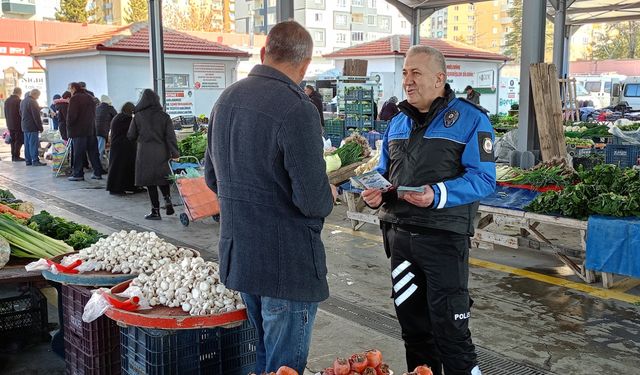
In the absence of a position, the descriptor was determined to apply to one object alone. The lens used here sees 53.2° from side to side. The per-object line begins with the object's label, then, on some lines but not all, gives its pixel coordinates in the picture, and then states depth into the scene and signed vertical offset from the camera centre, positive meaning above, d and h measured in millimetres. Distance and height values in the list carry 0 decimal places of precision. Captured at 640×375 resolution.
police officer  3150 -510
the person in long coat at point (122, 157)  10961 -1122
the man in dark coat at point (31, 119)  14984 -609
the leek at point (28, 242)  4316 -1026
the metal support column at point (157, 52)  12828 +825
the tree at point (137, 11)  50688 +6534
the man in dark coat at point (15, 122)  15797 -725
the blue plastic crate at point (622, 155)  11000 -1077
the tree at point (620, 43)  60216 +4815
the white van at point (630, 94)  29578 -60
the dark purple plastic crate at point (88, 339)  3551 -1384
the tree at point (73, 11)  50125 +6405
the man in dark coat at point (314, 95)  14123 -51
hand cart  8570 -1414
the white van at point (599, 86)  36719 +393
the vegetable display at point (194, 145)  10898 -916
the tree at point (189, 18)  51431 +6083
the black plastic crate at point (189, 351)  2971 -1232
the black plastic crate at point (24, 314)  4668 -1623
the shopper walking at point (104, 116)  13266 -484
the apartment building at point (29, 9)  45750 +6329
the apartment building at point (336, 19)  73312 +9093
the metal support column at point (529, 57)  9875 +555
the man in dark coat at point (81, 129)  12844 -737
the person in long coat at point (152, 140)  9000 -677
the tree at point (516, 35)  64712 +6145
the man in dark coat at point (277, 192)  2508 -396
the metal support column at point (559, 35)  16922 +1641
